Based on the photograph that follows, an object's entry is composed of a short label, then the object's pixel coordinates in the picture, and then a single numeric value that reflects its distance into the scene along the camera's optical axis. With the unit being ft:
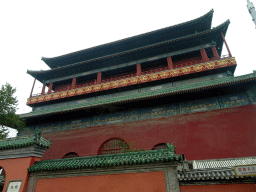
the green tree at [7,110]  32.68
